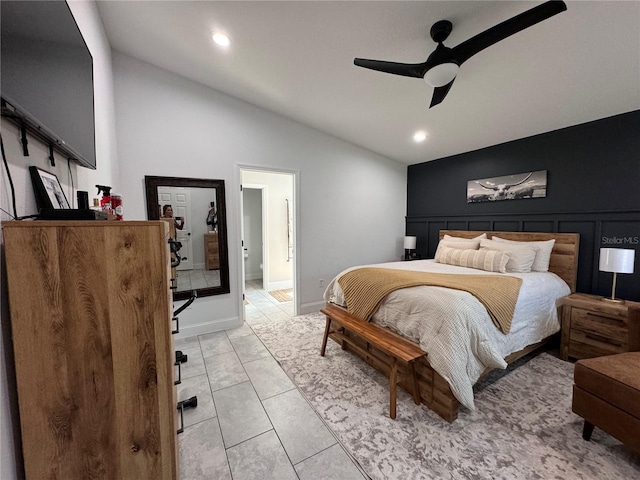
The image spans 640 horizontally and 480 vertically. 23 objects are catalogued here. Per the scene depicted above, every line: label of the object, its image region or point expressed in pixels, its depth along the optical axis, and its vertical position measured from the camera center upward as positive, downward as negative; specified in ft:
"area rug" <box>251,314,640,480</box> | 4.62 -4.44
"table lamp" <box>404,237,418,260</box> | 14.65 -1.27
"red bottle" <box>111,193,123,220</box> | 4.50 +0.34
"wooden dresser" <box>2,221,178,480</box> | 2.71 -1.41
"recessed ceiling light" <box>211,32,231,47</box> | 7.03 +5.22
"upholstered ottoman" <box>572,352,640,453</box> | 4.39 -3.21
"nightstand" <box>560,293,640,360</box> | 7.20 -3.12
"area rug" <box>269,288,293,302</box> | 14.95 -4.43
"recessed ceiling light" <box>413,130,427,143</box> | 11.30 +3.95
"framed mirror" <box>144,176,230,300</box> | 9.45 -0.01
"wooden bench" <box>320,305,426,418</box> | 5.79 -2.93
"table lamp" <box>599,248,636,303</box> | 7.36 -1.13
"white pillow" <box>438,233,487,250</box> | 11.21 -0.89
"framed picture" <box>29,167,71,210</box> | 3.37 +0.49
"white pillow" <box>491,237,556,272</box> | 9.45 -1.22
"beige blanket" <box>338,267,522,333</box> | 6.48 -1.84
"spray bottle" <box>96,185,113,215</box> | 4.42 +0.39
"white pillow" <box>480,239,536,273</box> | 9.28 -1.28
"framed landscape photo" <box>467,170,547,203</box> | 10.25 +1.55
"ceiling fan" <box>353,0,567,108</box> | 4.53 +3.56
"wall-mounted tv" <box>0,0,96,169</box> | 2.59 +1.91
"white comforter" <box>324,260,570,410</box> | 5.45 -2.57
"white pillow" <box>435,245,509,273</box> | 9.41 -1.44
